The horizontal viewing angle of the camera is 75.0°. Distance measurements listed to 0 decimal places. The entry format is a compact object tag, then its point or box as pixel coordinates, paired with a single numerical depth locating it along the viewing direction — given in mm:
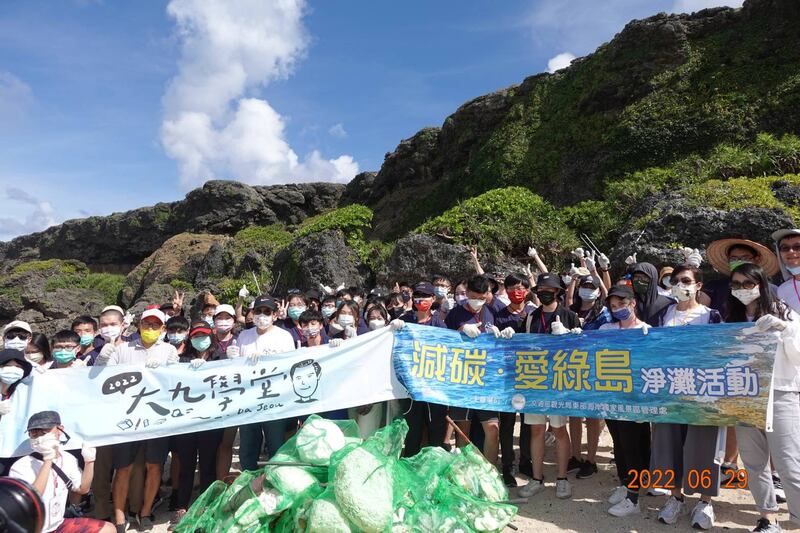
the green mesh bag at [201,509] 3934
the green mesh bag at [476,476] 4254
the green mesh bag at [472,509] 3869
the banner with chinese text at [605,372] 4125
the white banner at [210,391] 4840
